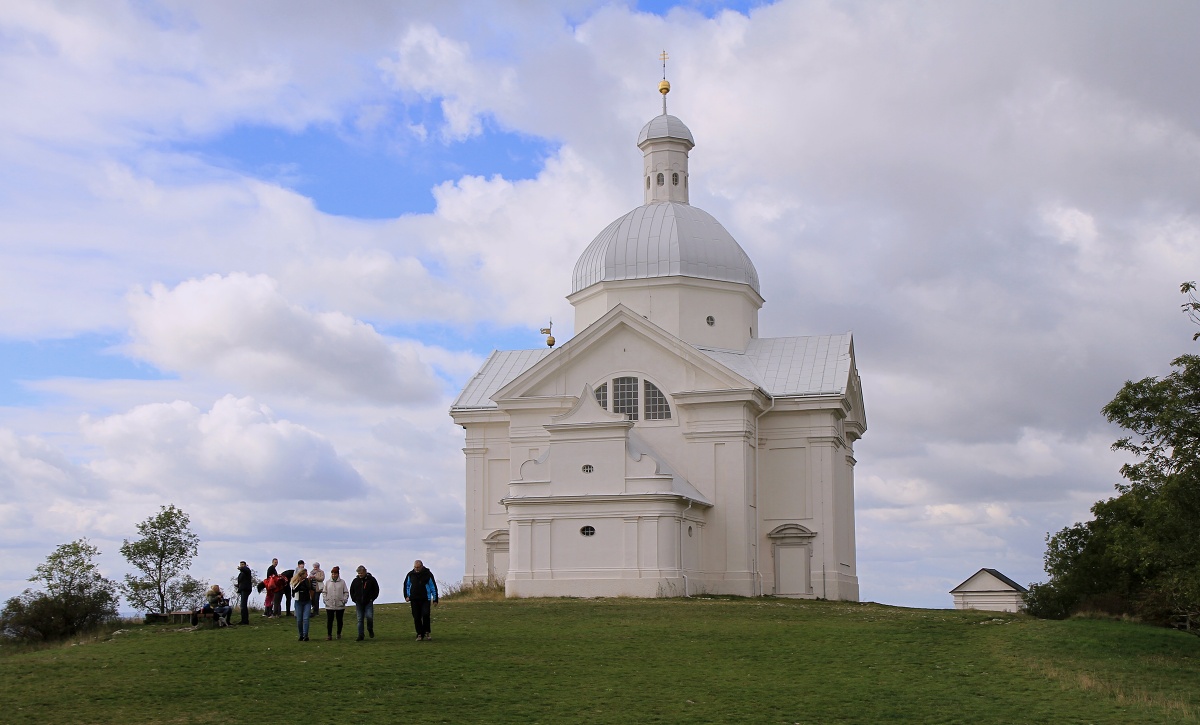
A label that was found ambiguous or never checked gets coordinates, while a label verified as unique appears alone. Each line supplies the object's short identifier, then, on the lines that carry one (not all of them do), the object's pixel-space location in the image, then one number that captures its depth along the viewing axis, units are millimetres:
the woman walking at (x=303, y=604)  25609
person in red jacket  31609
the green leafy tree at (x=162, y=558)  42188
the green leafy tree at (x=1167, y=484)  28297
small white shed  62059
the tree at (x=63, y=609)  34562
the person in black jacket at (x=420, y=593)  25484
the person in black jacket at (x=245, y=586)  29328
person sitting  28641
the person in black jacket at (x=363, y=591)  25688
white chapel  41625
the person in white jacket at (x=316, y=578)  27417
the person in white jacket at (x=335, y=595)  25756
